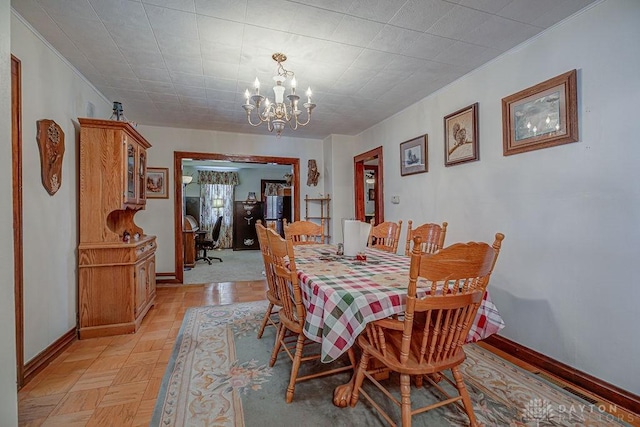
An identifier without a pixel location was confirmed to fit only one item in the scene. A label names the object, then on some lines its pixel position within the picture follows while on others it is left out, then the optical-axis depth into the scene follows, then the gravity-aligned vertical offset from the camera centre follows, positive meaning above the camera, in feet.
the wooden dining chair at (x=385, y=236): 8.99 -0.80
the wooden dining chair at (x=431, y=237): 7.61 -0.68
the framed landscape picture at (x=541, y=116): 6.23 +2.28
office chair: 20.56 -2.00
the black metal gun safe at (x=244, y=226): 27.17 -1.16
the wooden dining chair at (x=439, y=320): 3.86 -1.58
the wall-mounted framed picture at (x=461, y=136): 8.67 +2.44
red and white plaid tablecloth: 4.29 -1.40
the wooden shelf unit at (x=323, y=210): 16.71 +0.19
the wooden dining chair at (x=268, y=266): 6.32 -1.26
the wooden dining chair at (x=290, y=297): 5.19 -1.69
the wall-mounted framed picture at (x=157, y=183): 14.16 +1.60
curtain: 27.14 +1.48
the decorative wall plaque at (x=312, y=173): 16.60 +2.34
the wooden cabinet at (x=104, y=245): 8.39 -0.88
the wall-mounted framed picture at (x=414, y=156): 10.89 +2.26
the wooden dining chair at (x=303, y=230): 10.17 -0.61
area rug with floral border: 4.91 -3.56
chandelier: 7.14 +3.05
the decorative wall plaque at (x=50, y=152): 6.97 +1.65
